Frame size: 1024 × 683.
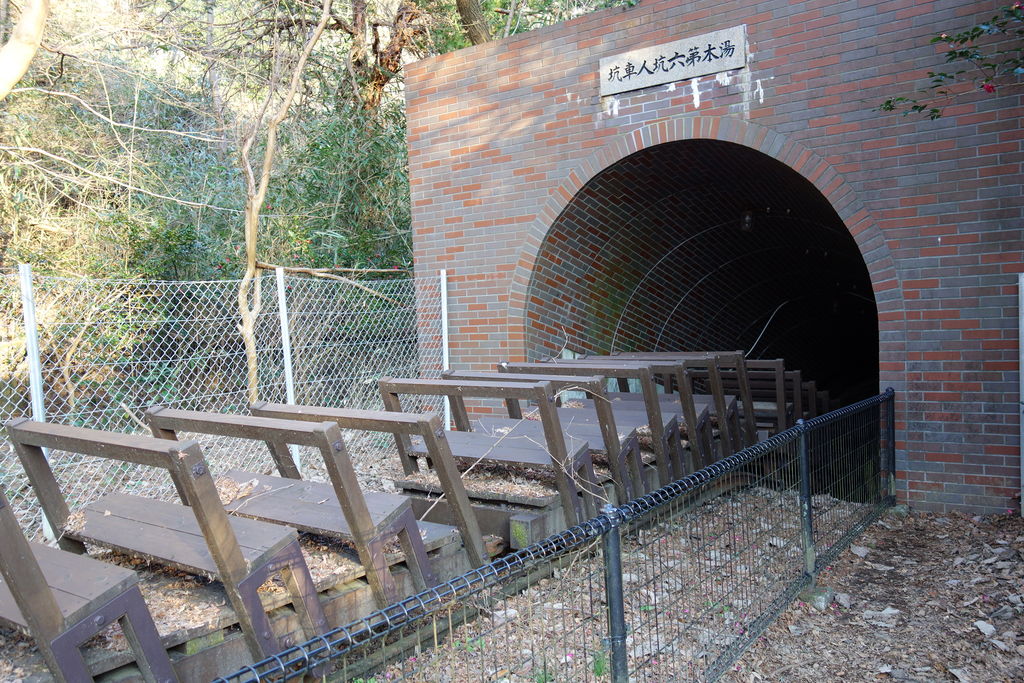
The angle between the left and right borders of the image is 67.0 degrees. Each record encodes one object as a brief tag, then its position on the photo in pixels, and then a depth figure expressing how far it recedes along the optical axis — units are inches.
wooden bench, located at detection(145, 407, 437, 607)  126.4
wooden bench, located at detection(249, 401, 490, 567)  141.9
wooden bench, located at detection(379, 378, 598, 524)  168.1
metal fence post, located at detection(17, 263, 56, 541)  185.5
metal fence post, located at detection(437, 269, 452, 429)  320.4
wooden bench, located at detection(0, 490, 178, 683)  93.0
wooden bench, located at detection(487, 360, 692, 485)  201.6
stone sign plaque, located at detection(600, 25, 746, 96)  253.6
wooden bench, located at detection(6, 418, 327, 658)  109.3
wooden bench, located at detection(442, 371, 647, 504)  183.6
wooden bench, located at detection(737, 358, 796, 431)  263.3
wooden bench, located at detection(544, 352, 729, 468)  219.5
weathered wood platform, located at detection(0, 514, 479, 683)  107.0
